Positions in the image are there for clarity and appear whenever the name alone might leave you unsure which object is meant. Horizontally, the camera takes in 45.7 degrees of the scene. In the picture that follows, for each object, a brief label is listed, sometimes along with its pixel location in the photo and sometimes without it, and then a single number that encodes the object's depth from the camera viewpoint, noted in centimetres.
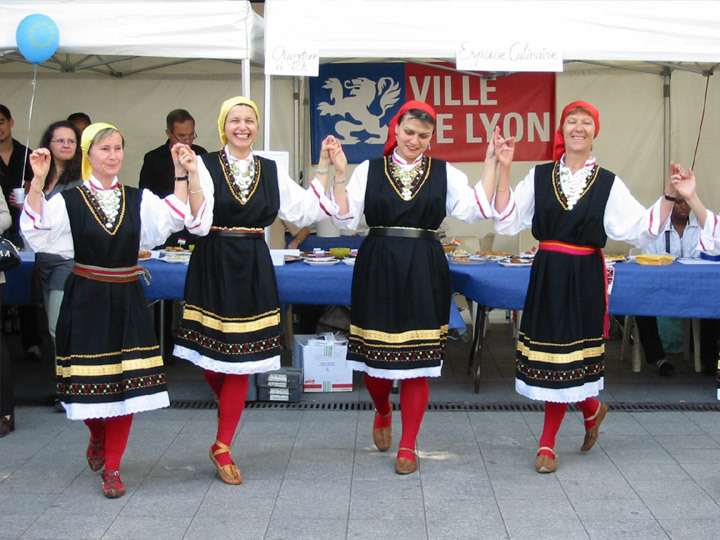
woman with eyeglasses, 461
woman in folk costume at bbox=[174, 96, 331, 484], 373
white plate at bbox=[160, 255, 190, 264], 536
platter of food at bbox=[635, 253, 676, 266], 531
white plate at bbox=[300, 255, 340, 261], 550
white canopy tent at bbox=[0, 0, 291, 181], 737
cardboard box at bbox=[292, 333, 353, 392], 535
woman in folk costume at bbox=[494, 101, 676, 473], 380
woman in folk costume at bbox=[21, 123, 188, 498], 349
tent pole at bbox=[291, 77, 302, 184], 743
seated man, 584
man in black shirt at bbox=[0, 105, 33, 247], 582
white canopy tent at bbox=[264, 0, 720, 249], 511
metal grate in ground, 507
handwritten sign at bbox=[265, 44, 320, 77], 517
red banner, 753
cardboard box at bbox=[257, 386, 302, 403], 516
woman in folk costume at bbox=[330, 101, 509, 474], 388
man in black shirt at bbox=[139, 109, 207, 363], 628
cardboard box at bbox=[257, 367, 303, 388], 513
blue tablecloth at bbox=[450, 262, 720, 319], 505
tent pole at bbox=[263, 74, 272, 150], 527
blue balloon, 489
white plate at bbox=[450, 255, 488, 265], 561
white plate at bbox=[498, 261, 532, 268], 543
